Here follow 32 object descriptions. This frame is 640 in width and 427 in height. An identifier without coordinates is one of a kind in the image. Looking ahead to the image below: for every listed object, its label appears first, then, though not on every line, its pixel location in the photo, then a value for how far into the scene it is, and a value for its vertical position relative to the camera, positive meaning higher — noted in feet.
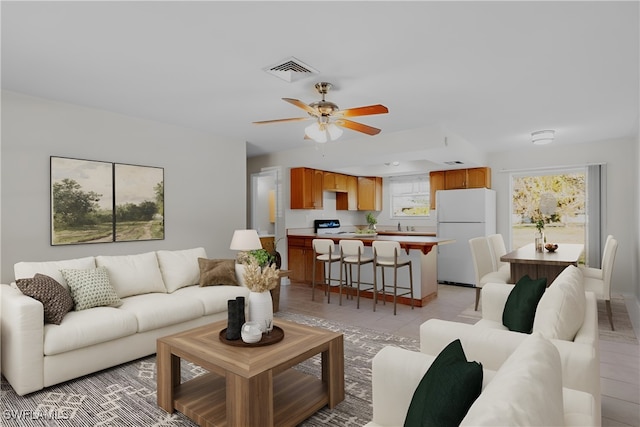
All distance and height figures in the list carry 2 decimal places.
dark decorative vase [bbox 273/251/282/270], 21.08 -2.80
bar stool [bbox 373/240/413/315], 14.92 -2.14
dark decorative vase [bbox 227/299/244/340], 7.70 -2.37
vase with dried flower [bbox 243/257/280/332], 7.87 -1.82
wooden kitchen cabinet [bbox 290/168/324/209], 21.08 +1.37
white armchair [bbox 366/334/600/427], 2.51 -1.48
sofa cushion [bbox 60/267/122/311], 9.88 -2.14
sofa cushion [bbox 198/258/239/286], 13.10 -2.22
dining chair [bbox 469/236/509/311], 14.16 -2.24
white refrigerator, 20.01 -0.79
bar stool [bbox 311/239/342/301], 17.16 -1.92
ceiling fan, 9.73 +2.67
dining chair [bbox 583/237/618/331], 12.37 -2.56
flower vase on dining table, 15.08 -1.40
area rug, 7.12 -4.10
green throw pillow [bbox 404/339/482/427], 3.29 -1.75
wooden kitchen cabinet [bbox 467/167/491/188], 21.42 +1.97
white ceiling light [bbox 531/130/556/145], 16.22 +3.36
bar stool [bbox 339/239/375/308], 16.07 -1.95
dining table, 12.04 -1.74
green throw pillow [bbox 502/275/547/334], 6.92 -1.86
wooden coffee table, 6.13 -3.21
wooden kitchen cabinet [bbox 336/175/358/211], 25.43 +1.00
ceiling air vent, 8.95 +3.67
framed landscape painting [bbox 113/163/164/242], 13.53 +0.38
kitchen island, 15.97 -2.69
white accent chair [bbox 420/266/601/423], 5.09 -2.06
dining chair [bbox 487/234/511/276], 15.80 -1.90
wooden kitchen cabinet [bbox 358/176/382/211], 26.48 +1.33
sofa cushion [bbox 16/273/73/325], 8.80 -2.03
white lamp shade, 14.21 -1.16
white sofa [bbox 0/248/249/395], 8.13 -2.80
